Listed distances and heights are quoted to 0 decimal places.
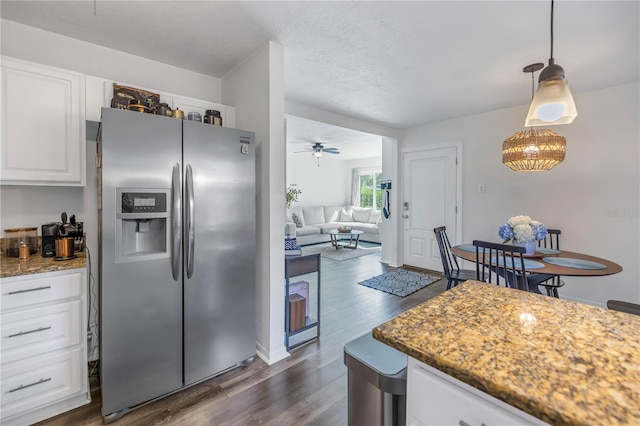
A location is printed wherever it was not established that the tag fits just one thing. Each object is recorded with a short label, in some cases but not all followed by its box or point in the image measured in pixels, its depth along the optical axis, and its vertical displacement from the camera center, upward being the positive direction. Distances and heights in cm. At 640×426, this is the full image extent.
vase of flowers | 255 -20
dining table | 213 -44
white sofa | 743 -36
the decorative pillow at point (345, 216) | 869 -24
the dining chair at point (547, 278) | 256 -63
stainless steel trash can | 105 -67
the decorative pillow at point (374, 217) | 810 -25
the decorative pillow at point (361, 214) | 833 -17
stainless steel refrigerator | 161 -30
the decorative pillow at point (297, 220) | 748 -32
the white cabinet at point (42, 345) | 149 -77
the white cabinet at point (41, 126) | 169 +50
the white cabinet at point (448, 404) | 62 -47
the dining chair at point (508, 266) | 218 -47
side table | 240 -80
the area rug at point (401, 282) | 385 -107
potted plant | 558 +25
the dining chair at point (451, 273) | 292 -69
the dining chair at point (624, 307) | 119 -42
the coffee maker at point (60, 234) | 180 -19
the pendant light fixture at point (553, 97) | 132 +52
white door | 448 +12
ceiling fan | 602 +127
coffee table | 676 -71
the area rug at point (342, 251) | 603 -99
